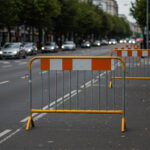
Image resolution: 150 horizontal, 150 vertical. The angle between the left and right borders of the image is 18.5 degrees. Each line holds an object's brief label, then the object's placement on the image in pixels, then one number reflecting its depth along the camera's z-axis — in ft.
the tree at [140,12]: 185.12
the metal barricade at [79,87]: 26.89
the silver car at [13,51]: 125.18
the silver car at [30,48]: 156.46
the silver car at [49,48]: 189.17
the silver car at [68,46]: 216.33
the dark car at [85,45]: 286.46
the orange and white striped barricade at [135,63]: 51.01
